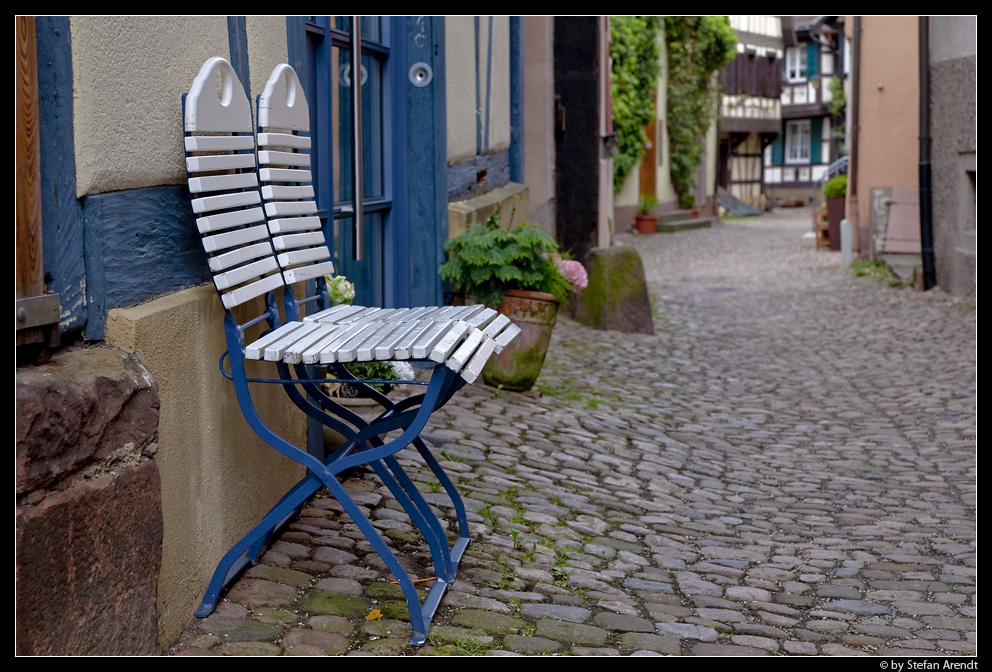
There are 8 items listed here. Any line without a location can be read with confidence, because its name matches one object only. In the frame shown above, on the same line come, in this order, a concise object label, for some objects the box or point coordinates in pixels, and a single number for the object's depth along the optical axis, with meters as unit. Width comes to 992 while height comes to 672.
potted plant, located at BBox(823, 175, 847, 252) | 17.44
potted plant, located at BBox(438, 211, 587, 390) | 5.89
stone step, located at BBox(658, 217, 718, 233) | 24.14
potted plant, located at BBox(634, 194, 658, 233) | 23.48
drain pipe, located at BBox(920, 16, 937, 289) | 11.86
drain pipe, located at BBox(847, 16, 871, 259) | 15.12
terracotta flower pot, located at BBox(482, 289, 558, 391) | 5.96
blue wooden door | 5.10
